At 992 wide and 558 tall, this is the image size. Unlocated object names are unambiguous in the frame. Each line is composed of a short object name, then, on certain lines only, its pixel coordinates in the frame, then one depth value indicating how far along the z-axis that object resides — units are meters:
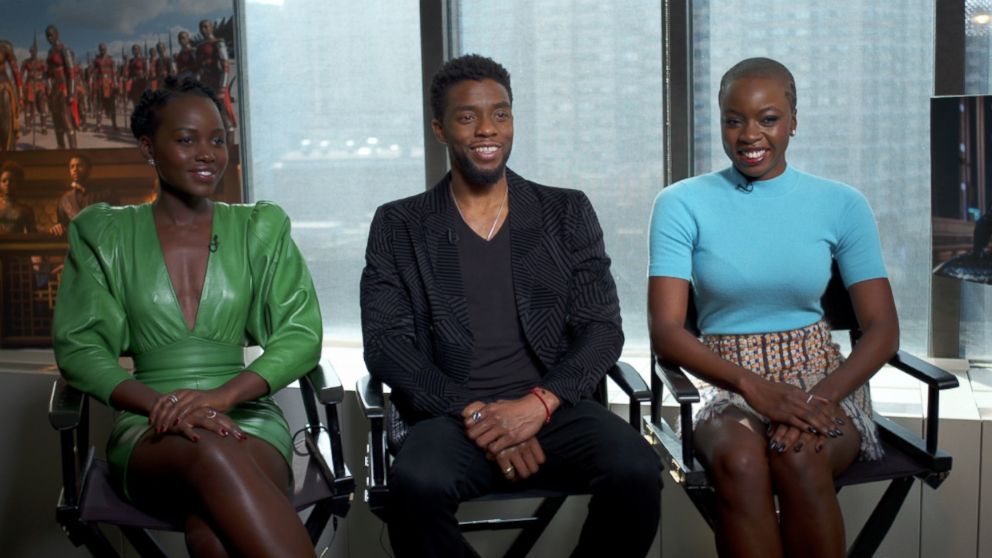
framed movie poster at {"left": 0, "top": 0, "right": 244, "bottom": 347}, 3.98
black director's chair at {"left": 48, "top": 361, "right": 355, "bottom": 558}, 2.42
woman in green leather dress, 2.54
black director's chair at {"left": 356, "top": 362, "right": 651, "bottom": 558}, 2.50
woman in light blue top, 2.67
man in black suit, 2.56
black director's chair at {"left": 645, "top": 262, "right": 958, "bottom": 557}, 2.51
